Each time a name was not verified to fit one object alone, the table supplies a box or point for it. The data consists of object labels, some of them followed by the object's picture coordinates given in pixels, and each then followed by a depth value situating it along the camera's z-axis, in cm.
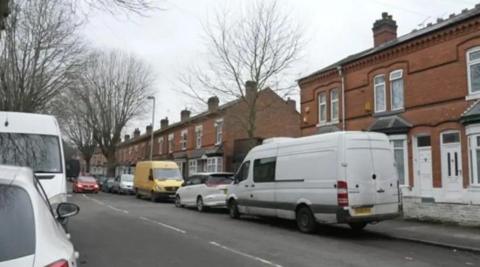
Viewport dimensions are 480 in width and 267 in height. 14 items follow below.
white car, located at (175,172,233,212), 2119
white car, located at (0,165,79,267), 329
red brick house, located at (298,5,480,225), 1706
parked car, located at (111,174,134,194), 3928
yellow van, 2925
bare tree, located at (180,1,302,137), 2647
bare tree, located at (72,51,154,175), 4631
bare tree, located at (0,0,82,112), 2455
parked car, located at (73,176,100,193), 3993
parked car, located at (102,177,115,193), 4350
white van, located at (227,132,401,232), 1328
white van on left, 966
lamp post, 4411
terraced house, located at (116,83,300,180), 3734
